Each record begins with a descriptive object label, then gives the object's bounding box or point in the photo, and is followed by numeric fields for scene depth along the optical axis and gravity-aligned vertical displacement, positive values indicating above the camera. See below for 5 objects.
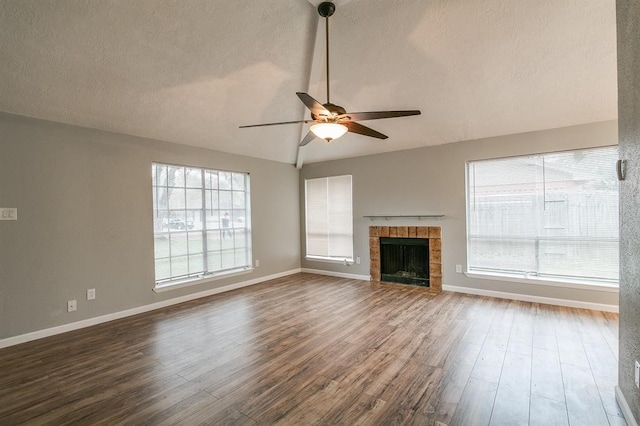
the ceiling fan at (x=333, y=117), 2.43 +0.84
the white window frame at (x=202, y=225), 4.34 -0.19
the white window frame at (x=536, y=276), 3.80 -1.00
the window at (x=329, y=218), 5.97 -0.14
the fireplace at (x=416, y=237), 4.91 -0.64
